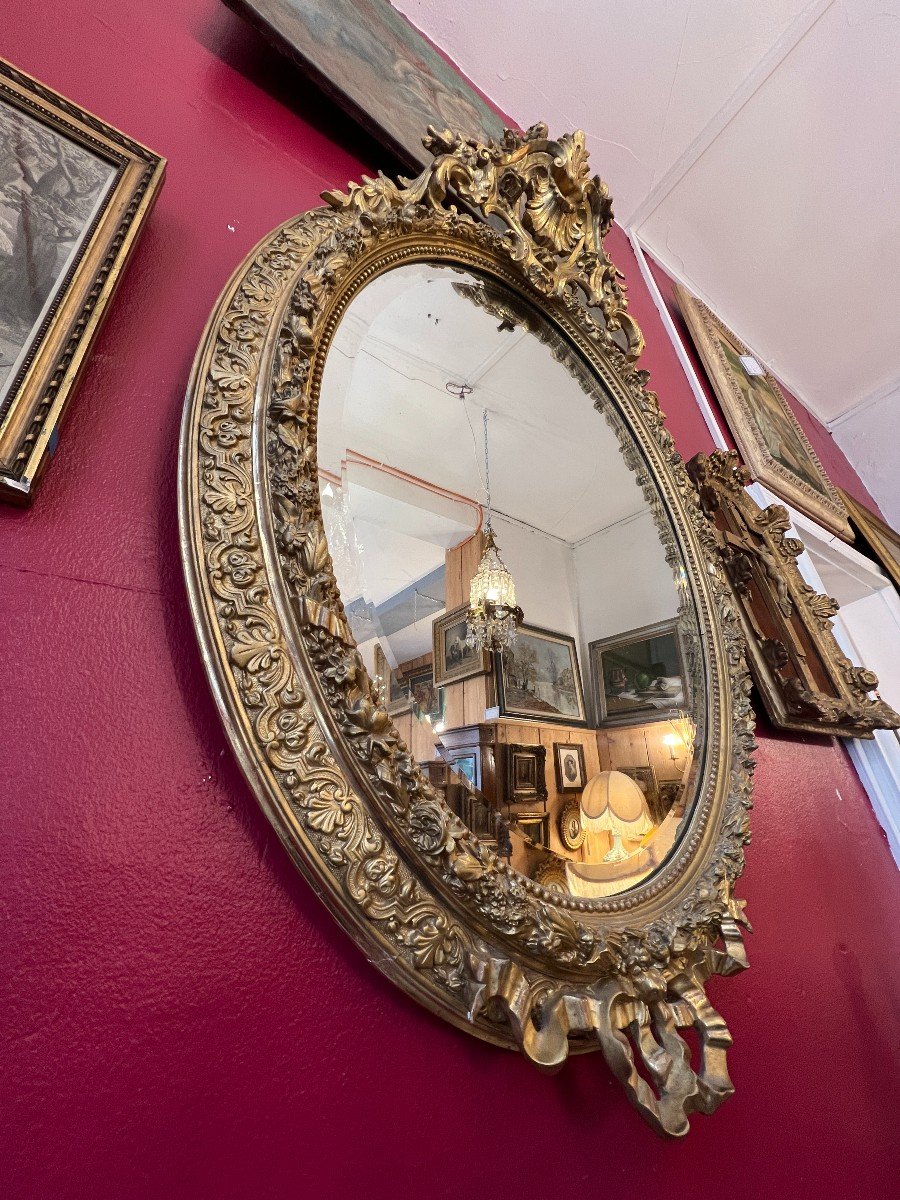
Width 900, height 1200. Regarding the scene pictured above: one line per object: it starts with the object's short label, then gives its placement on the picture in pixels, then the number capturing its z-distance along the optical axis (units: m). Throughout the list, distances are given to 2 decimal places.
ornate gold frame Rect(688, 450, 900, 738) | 1.01
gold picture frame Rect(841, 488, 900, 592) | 2.08
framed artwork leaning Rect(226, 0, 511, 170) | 0.84
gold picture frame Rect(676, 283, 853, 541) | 1.61
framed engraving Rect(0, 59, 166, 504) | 0.44
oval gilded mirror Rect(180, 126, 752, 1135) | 0.45
